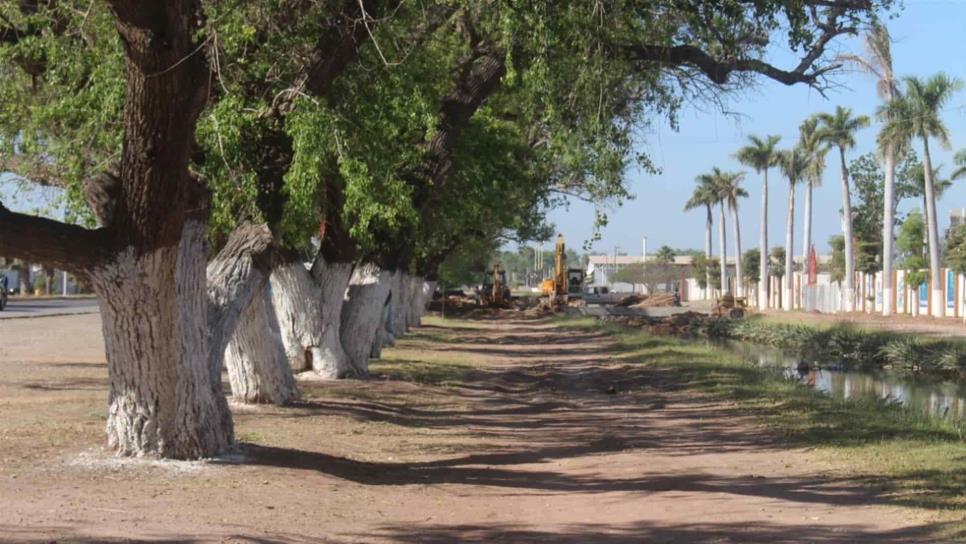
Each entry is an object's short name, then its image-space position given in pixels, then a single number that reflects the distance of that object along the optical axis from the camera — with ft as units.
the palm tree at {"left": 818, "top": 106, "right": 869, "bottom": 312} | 217.97
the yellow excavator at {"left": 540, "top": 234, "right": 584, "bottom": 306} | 250.37
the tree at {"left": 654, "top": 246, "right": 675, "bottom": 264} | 511.40
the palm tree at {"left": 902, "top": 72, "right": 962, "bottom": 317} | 181.68
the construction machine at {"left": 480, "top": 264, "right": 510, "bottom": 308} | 268.62
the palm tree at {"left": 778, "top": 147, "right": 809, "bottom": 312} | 248.11
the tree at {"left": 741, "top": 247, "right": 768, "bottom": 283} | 372.58
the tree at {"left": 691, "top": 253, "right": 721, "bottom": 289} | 374.43
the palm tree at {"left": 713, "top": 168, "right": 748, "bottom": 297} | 305.73
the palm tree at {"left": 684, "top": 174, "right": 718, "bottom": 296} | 313.53
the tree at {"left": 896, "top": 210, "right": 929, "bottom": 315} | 234.58
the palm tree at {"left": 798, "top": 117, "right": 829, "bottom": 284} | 232.53
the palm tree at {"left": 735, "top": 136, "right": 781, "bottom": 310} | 254.88
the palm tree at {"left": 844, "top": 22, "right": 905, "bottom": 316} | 189.98
